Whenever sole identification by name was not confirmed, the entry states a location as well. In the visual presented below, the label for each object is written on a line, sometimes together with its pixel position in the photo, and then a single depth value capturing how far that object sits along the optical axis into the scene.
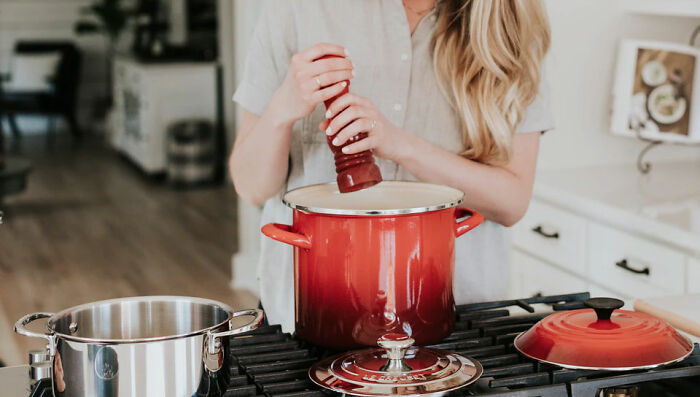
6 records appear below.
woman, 1.33
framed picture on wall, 2.67
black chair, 9.43
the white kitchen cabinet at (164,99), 7.38
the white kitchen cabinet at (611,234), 2.18
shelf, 2.53
